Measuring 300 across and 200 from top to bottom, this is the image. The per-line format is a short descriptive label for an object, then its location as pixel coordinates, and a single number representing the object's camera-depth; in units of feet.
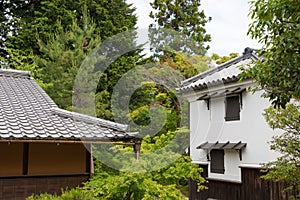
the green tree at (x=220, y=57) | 59.31
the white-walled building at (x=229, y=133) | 33.04
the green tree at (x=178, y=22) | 67.67
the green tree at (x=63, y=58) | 49.26
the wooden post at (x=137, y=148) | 22.55
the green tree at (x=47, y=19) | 57.47
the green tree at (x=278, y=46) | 13.01
